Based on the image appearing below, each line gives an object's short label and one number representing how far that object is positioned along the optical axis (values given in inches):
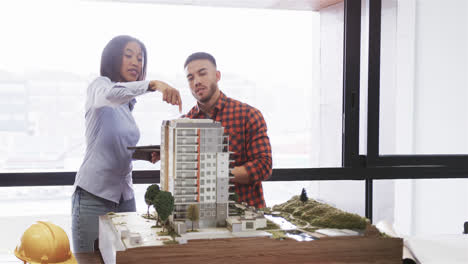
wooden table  70.9
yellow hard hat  62.9
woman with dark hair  97.5
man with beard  90.6
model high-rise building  67.0
